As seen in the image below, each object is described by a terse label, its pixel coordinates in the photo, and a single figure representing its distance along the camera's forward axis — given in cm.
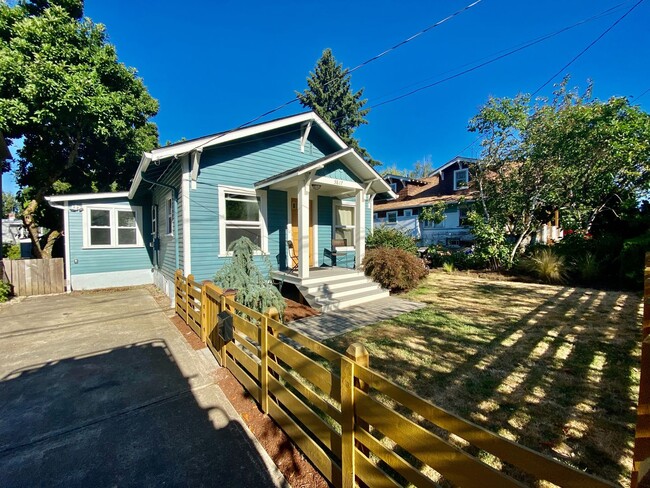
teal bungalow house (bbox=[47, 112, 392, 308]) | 698
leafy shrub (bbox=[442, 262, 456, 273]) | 1205
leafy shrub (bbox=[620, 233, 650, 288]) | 761
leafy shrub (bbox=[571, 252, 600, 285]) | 888
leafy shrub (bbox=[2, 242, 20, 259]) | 1596
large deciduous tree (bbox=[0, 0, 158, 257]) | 984
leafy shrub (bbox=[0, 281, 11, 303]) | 806
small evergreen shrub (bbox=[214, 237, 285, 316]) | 475
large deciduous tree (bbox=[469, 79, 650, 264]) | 928
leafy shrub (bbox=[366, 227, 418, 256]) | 1077
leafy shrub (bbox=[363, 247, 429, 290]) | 827
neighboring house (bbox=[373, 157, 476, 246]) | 1911
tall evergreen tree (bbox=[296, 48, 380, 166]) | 2381
